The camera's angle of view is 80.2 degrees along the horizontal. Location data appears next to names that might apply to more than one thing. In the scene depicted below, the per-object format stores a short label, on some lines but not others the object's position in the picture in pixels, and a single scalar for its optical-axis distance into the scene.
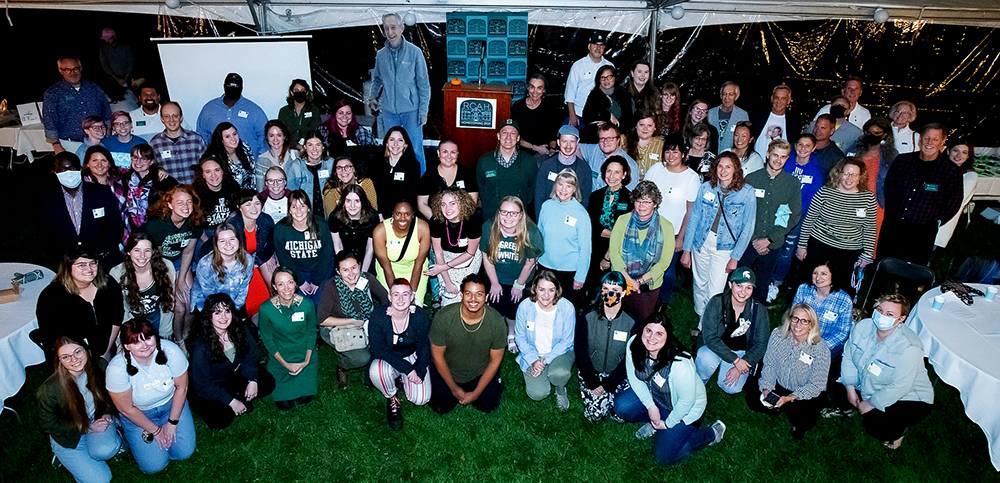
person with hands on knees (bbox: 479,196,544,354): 4.37
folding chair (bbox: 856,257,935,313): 4.55
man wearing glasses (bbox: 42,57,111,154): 6.07
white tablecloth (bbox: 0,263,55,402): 3.78
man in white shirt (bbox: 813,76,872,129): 6.31
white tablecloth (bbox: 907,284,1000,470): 3.67
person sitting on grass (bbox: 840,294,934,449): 3.73
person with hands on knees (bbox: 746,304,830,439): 3.86
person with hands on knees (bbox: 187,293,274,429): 3.83
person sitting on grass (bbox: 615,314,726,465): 3.63
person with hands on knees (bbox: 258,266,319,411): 4.02
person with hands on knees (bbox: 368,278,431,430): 3.96
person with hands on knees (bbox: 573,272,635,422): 3.94
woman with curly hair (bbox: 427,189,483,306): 4.52
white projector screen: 7.05
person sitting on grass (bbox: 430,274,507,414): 3.91
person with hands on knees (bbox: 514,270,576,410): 4.04
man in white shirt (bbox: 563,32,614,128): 6.66
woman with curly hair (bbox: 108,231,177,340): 3.91
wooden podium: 6.60
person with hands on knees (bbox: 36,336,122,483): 3.29
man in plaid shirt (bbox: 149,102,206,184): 5.24
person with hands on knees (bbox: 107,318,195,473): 3.46
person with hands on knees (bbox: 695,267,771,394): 4.05
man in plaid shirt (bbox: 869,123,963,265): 4.86
